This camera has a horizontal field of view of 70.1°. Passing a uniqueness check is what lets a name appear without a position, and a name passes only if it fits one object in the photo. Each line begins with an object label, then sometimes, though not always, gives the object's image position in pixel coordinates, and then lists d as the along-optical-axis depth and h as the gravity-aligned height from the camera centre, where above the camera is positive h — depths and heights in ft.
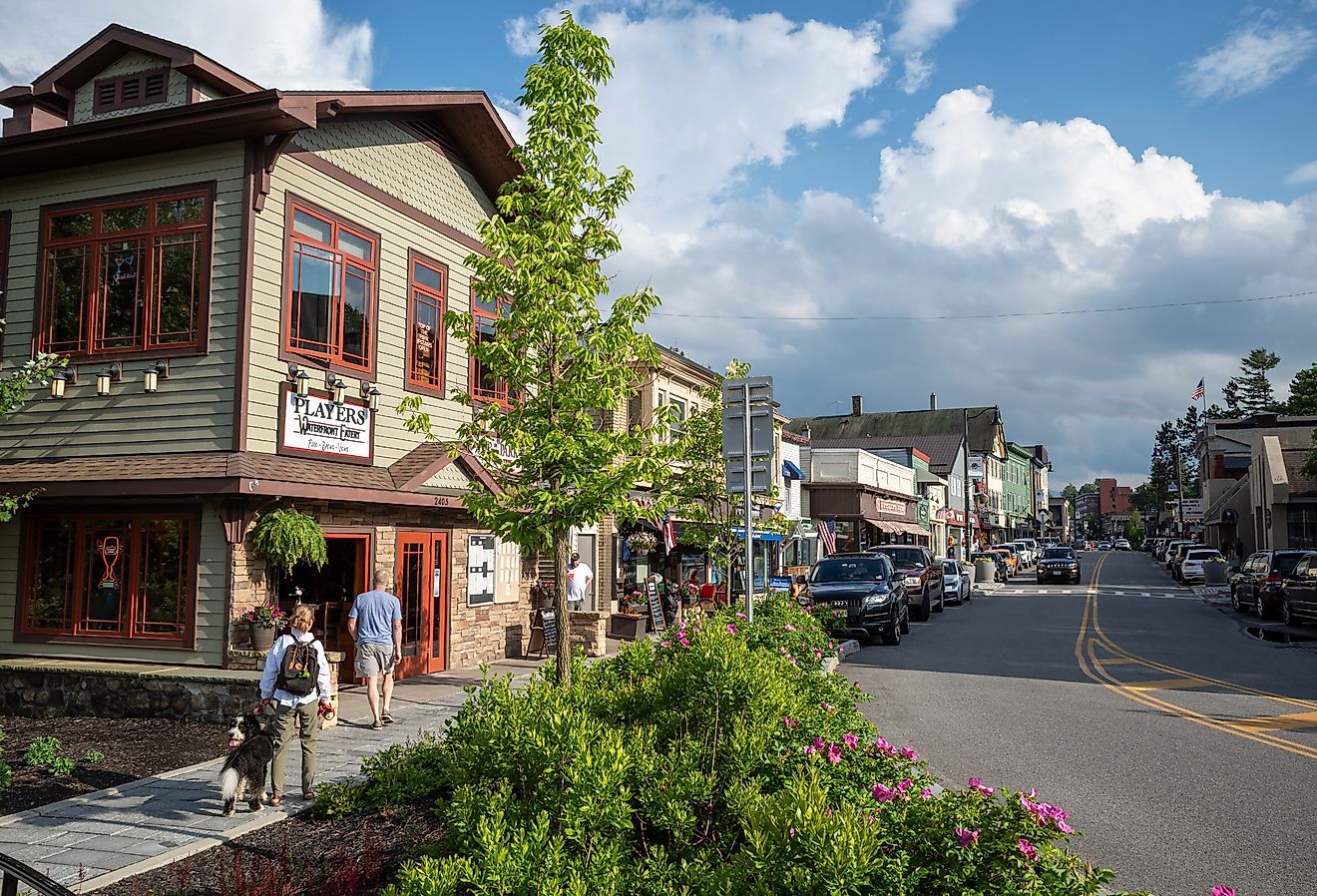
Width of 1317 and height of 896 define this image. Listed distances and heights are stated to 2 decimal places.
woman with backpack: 25.44 -3.77
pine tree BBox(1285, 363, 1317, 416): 229.25 +34.95
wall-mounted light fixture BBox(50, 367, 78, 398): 40.88 +7.52
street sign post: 41.73 +4.98
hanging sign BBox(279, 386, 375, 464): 39.99 +5.35
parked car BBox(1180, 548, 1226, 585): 145.59 -4.17
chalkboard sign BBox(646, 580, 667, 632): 67.00 -4.72
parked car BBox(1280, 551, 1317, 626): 76.23 -4.74
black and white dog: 23.77 -5.41
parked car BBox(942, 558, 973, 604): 109.70 -5.00
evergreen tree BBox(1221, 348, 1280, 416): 338.13 +55.01
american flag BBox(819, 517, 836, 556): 122.31 +0.53
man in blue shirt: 36.11 -3.55
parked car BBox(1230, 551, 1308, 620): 85.61 -4.15
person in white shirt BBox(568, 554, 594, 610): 58.08 -2.24
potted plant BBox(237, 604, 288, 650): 37.01 -2.93
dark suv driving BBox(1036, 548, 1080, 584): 153.99 -4.76
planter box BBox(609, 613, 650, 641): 61.98 -5.45
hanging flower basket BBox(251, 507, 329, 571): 37.06 +0.40
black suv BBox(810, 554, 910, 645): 65.87 -3.64
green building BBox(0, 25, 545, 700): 38.17 +8.83
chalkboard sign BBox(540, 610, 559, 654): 53.21 -4.63
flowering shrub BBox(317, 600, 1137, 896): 11.53 -3.85
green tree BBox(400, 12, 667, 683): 28.14 +6.48
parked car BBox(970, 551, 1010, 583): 171.53 -4.24
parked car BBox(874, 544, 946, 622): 86.43 -3.14
